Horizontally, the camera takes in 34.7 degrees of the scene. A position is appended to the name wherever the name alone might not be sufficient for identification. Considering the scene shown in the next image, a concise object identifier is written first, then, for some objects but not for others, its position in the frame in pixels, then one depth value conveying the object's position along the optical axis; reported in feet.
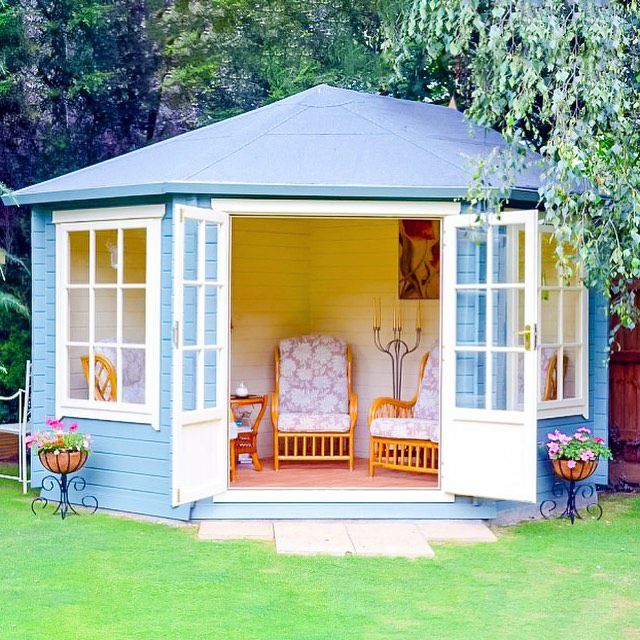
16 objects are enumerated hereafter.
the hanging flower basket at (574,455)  21.65
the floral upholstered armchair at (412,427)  24.38
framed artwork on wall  28.09
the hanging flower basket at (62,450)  21.66
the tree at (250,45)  38.37
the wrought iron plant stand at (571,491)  21.74
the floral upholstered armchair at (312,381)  27.68
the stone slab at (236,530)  20.30
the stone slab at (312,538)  19.19
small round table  25.86
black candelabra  28.53
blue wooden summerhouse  20.77
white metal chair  24.73
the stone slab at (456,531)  20.45
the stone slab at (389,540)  19.16
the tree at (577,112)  17.72
